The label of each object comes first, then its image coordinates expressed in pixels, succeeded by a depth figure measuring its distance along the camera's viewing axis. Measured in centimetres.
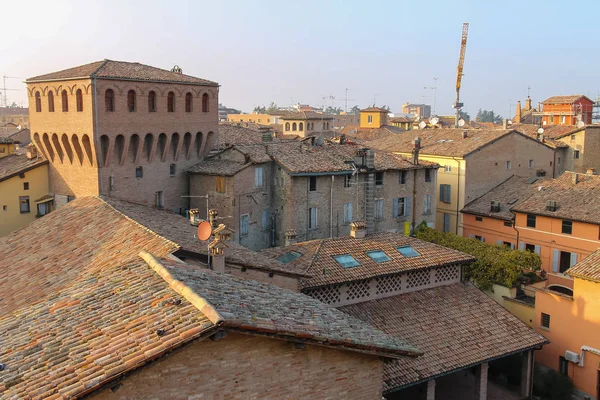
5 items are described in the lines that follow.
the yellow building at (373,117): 8525
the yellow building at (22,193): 3341
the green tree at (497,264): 3127
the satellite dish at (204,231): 1948
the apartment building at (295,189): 3588
